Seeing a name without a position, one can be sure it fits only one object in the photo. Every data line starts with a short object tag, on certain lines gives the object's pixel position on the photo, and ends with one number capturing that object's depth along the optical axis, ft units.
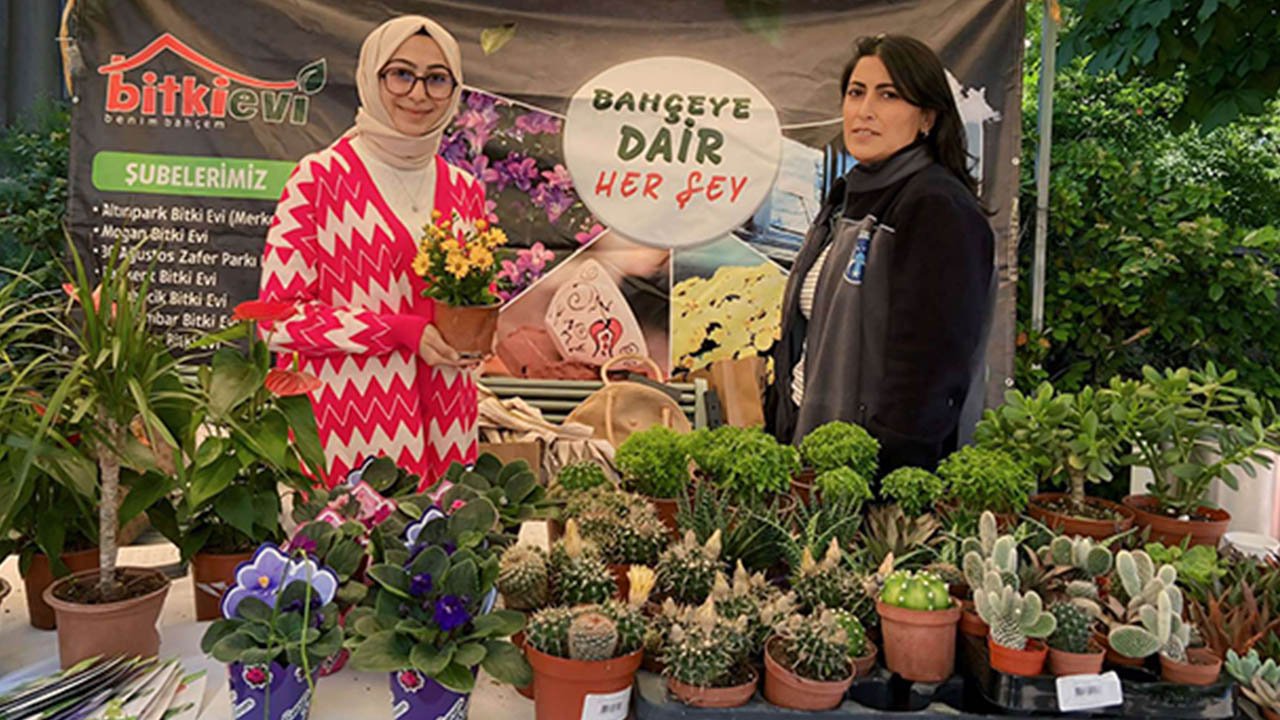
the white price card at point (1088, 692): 3.70
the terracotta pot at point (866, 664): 3.78
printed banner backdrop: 10.39
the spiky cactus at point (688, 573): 4.23
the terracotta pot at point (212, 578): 4.48
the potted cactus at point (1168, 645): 3.80
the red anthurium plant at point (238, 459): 4.13
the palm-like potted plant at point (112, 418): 3.89
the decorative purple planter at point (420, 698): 3.56
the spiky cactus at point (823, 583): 4.15
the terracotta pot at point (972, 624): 3.97
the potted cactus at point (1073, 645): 3.74
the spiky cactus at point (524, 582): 4.13
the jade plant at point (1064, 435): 5.70
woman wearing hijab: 6.41
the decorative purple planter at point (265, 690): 3.54
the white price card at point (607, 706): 3.55
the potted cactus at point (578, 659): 3.54
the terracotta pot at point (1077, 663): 3.73
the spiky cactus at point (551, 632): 3.61
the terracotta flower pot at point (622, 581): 4.47
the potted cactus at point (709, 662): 3.57
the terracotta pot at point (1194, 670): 3.78
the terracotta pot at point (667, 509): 5.47
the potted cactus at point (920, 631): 3.83
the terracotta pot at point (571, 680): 3.52
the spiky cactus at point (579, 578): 4.01
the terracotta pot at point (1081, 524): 5.46
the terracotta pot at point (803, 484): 6.05
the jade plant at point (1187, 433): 5.68
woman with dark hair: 9.70
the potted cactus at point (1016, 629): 3.71
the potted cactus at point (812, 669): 3.58
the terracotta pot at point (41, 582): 4.45
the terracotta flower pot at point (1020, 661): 3.70
